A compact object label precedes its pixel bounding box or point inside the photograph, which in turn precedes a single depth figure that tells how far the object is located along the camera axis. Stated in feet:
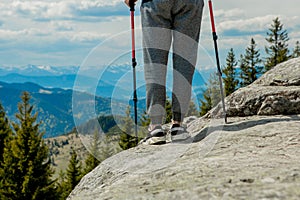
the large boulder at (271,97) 23.76
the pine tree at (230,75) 206.56
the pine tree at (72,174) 171.63
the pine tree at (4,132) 107.67
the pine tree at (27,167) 84.07
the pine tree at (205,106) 155.14
